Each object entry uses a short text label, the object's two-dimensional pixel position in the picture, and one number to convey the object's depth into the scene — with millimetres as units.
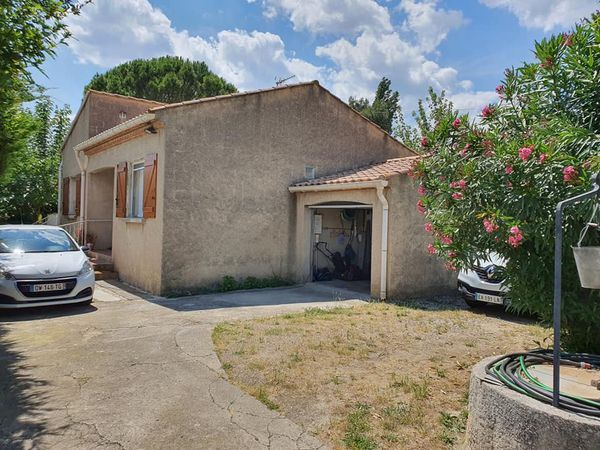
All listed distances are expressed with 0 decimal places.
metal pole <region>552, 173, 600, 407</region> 2566
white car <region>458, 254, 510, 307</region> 8227
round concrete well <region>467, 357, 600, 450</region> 2389
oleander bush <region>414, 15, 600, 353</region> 3199
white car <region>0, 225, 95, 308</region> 7180
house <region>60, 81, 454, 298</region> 9594
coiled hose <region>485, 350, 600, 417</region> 2531
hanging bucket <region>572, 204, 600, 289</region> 2451
